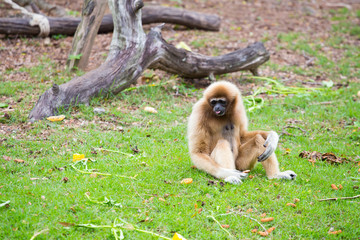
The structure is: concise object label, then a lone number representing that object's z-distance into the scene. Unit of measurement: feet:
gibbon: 40.04
